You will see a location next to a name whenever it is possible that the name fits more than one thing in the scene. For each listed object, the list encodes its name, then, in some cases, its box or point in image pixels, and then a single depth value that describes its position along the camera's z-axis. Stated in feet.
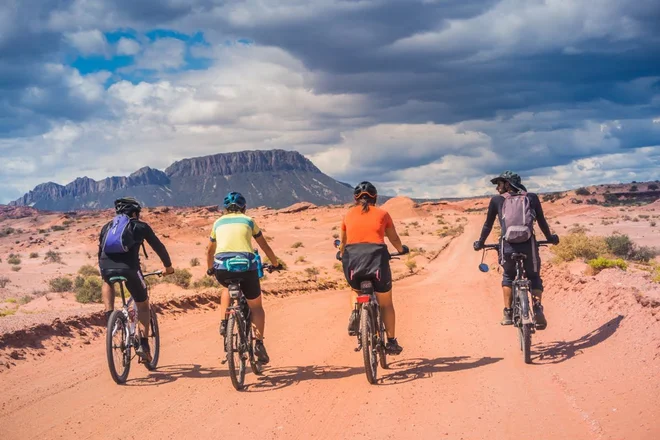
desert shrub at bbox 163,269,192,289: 74.23
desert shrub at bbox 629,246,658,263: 83.54
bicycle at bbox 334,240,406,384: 23.43
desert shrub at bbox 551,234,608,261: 68.74
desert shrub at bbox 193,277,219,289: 72.14
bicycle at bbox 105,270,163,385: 24.35
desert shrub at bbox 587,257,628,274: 49.01
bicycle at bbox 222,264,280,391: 23.56
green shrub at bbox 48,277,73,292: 76.18
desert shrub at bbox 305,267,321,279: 85.07
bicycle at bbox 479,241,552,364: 25.93
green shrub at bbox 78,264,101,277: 97.21
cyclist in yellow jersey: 23.73
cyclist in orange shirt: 23.57
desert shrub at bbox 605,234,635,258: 84.58
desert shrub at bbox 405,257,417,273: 90.22
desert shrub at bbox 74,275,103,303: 63.26
